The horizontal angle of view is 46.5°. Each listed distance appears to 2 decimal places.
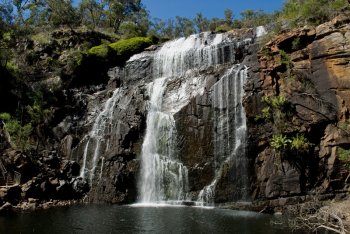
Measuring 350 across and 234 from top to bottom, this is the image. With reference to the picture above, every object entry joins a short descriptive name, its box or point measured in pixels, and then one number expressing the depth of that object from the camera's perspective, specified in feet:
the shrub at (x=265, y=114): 84.71
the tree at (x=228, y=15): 225.31
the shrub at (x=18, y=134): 100.28
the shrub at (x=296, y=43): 86.79
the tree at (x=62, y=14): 162.91
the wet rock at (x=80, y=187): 94.77
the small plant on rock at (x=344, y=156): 74.33
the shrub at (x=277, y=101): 82.84
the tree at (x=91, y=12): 189.45
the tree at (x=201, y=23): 235.61
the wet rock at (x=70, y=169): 97.96
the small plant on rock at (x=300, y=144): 77.82
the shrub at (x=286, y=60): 86.79
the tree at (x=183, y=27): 236.63
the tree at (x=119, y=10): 191.93
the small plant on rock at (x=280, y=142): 78.89
